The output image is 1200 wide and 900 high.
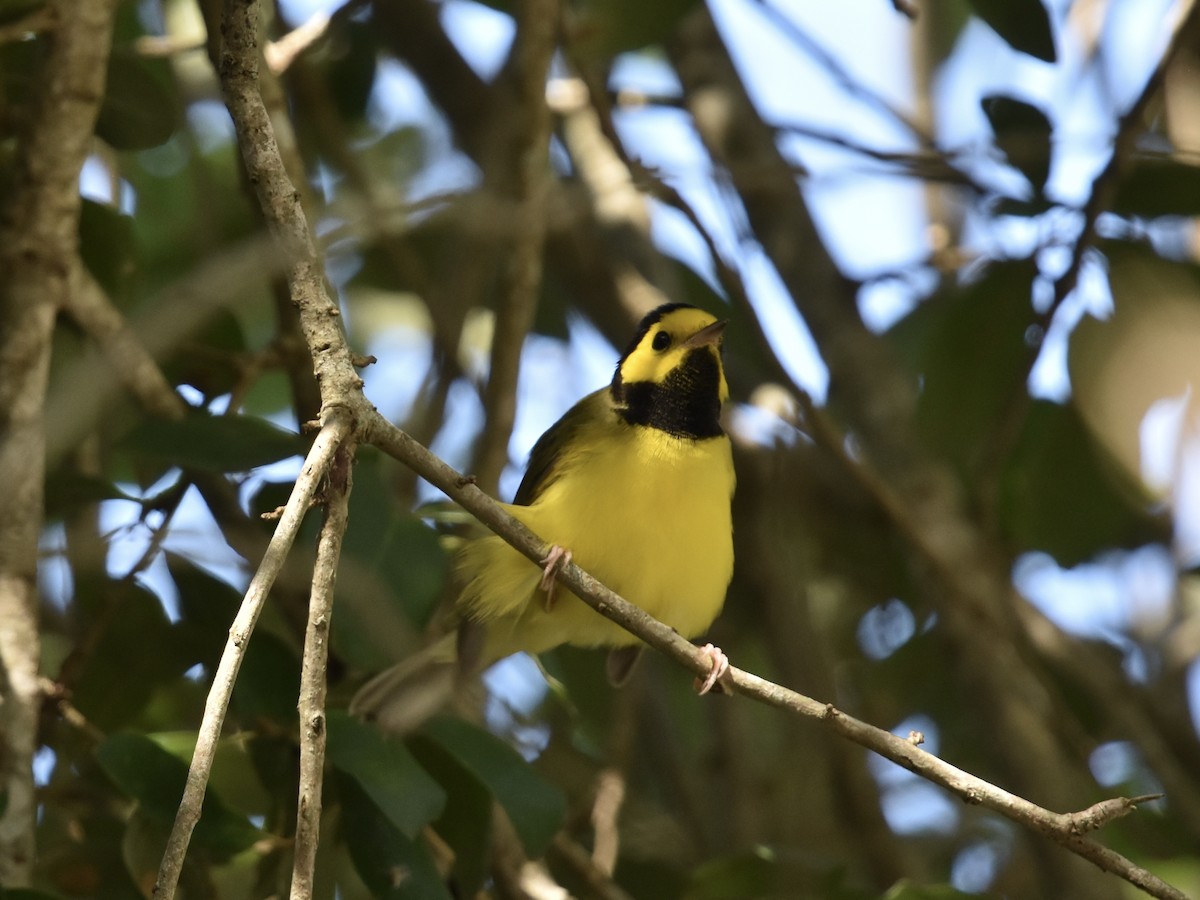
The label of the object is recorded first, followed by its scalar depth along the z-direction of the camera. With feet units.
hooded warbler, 23.88
